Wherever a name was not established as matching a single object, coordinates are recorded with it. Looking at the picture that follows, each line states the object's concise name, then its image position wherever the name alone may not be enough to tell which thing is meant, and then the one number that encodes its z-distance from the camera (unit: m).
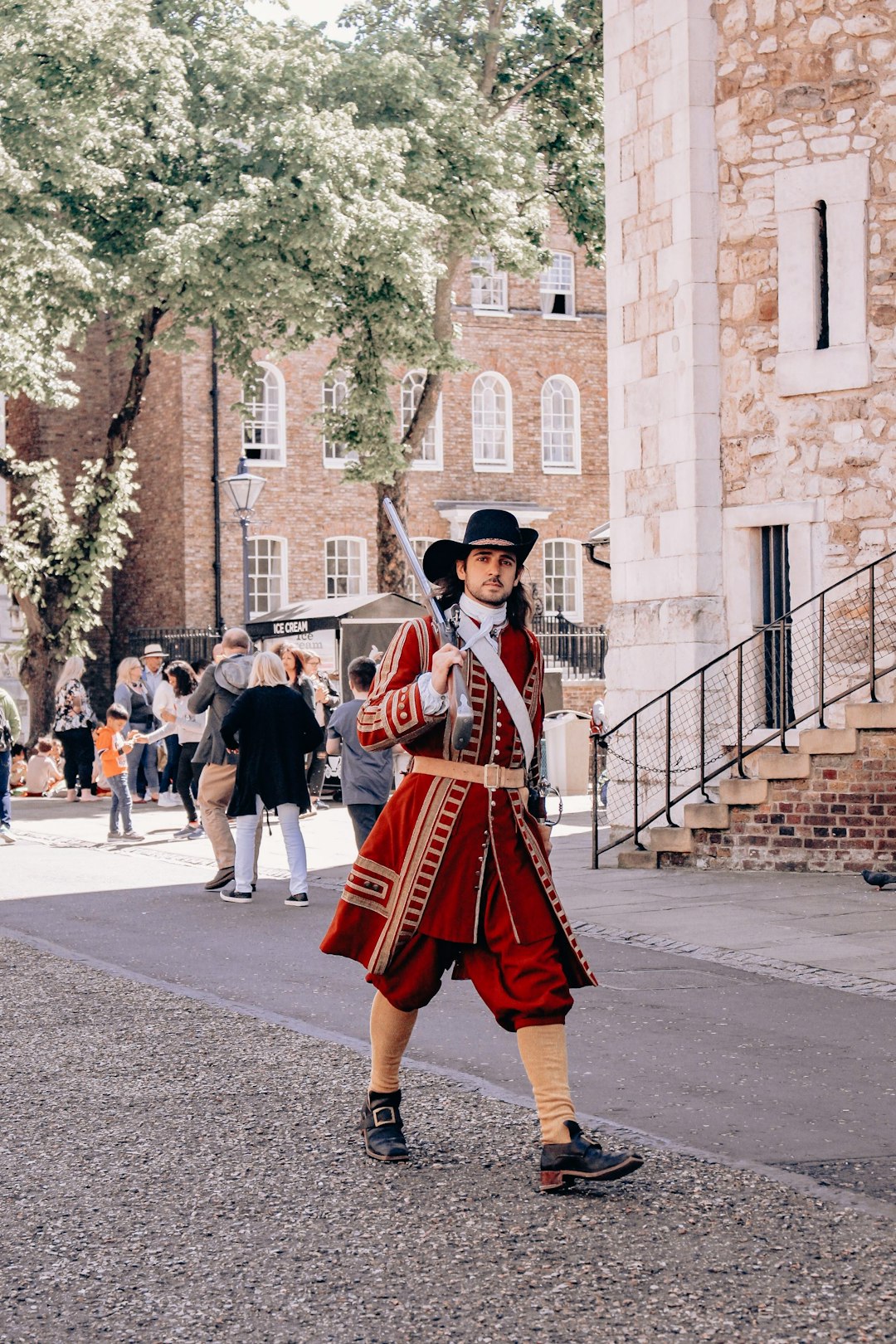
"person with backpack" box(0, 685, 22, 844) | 16.98
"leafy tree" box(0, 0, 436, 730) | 24.81
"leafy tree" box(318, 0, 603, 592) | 27.47
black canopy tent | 24.75
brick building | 37.94
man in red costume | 5.47
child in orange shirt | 17.44
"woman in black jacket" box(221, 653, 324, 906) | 12.55
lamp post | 25.44
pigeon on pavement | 12.66
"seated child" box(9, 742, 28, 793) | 26.45
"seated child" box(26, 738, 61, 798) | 25.44
